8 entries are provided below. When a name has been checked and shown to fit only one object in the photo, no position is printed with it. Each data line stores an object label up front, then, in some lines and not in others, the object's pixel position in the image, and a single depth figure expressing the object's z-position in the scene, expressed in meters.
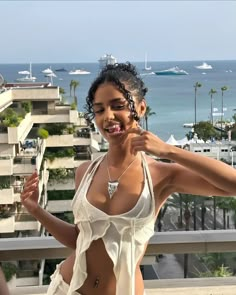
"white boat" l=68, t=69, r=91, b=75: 84.81
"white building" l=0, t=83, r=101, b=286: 14.21
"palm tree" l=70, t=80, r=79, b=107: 31.13
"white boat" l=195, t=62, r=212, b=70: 114.51
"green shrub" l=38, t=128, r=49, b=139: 20.34
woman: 1.16
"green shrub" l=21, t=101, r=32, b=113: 20.65
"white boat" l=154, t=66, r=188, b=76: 83.78
